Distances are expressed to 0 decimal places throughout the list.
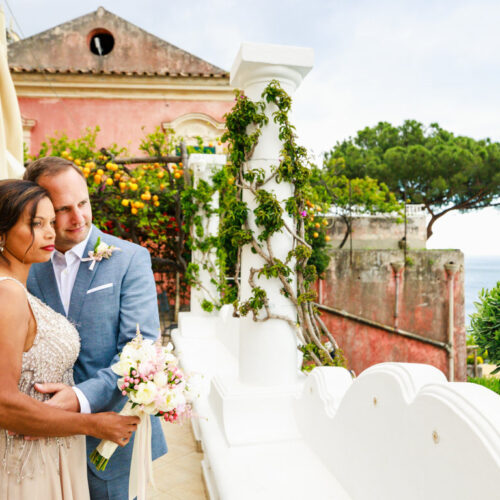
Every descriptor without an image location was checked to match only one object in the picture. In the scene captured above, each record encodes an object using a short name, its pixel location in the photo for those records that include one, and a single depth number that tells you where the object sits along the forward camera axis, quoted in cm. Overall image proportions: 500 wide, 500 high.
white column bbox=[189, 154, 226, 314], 566
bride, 117
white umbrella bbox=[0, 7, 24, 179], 205
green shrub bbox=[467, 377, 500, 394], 850
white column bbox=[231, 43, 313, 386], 264
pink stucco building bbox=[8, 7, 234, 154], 1047
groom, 154
